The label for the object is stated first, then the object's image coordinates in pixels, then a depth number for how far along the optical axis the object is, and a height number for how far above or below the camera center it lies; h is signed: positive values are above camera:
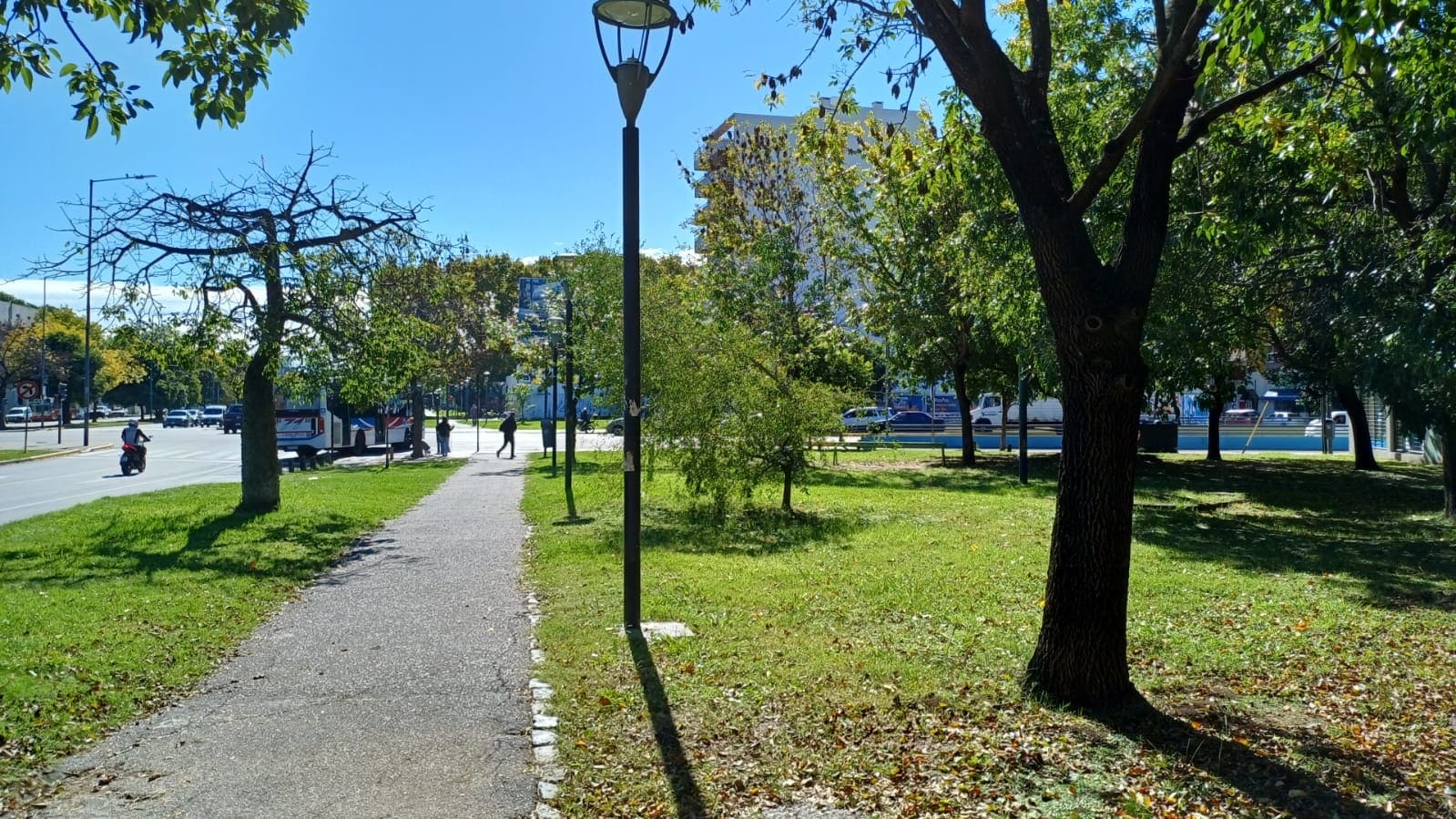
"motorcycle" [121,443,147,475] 26.59 -1.22
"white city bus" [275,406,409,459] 32.56 -0.62
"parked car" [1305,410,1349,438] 44.71 -0.38
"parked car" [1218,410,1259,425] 58.81 +0.00
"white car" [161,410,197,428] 75.94 -0.63
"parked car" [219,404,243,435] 60.62 -0.54
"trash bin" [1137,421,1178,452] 33.24 -0.62
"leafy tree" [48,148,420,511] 14.67 +1.92
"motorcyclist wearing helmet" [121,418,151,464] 26.72 -0.63
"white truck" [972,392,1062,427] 56.41 +0.17
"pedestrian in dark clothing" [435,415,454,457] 36.25 -0.85
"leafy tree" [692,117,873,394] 25.00 +4.23
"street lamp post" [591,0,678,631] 7.33 +0.87
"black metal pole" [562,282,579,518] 18.78 +0.00
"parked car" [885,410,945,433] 48.06 -0.37
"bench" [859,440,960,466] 34.70 -1.12
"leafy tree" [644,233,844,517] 14.34 +0.07
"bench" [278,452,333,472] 30.44 -1.52
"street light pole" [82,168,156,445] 13.97 +2.66
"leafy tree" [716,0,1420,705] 5.54 +0.77
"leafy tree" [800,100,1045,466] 17.70 +2.85
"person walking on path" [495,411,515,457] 35.10 -0.51
